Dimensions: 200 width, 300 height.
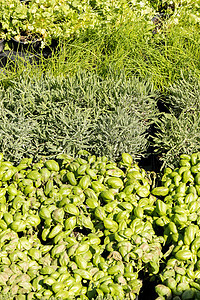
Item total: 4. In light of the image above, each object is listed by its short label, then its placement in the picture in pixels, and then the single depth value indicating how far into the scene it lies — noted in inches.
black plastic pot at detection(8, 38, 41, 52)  162.7
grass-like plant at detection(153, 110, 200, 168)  105.7
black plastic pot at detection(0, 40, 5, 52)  171.2
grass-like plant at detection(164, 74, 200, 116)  114.3
